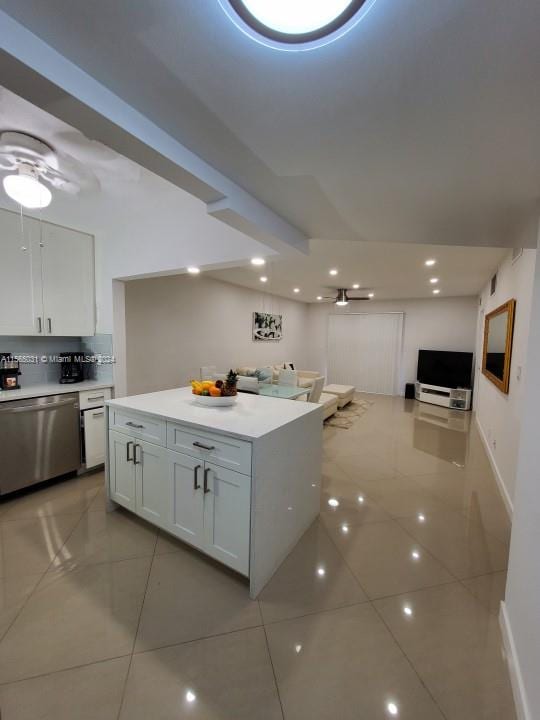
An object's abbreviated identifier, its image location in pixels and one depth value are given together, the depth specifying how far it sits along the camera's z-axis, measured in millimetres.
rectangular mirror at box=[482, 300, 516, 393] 2984
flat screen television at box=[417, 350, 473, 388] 6441
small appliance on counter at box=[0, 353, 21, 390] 2912
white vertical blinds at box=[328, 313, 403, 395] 7766
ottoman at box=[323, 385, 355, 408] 6008
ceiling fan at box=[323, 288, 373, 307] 6512
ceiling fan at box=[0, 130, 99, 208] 1580
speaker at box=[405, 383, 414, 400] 7305
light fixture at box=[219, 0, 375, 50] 616
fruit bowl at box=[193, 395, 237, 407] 2324
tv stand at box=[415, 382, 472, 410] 6316
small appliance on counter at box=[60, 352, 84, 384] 3309
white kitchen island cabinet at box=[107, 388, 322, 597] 1730
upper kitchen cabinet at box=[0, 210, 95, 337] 2779
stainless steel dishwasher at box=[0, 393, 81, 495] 2617
